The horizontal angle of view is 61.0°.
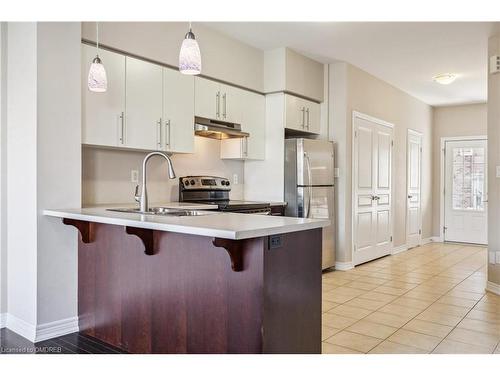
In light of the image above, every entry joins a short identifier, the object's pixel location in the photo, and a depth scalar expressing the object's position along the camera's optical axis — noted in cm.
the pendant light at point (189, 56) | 230
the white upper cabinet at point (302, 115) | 473
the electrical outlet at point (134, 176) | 374
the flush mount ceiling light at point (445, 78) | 562
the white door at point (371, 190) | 543
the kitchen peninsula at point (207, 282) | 192
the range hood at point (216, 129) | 394
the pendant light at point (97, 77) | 267
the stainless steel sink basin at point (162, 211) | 272
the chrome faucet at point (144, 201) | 275
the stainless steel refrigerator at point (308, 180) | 462
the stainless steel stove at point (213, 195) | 408
